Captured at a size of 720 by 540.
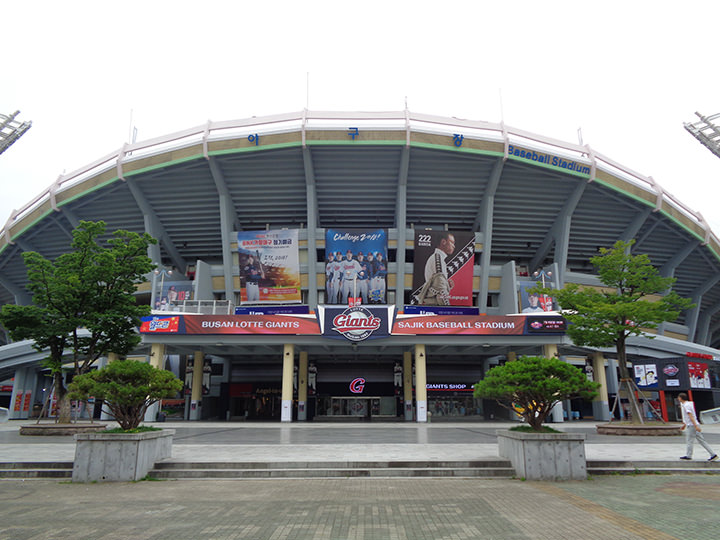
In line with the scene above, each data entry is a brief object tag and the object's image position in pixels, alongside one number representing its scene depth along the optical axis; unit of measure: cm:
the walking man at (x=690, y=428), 1153
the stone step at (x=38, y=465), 1098
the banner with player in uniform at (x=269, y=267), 3778
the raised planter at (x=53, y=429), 2028
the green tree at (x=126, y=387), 1066
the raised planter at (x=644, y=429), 1961
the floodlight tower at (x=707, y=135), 4672
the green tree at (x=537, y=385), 1056
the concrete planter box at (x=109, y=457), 1009
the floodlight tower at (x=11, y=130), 4244
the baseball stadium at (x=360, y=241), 3359
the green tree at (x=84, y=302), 2125
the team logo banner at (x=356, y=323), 2884
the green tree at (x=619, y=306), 2100
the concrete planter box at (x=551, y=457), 996
